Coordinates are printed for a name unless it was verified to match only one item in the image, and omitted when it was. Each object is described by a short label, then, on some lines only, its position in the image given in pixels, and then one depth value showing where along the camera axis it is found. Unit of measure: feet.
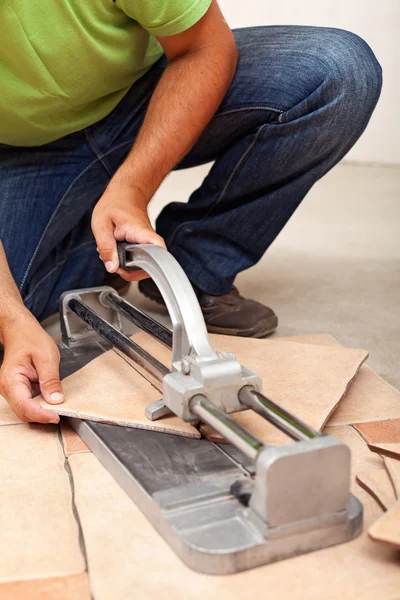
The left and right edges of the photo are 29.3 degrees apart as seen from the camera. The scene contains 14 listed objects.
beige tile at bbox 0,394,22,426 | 4.35
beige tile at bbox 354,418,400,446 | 4.04
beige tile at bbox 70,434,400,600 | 2.81
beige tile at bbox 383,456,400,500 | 3.39
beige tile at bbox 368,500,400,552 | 2.85
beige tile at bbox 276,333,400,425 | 4.30
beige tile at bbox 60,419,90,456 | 4.00
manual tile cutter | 2.88
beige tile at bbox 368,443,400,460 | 3.69
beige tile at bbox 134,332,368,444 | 3.97
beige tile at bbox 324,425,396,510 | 3.37
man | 4.90
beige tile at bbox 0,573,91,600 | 2.89
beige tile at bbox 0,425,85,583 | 3.05
